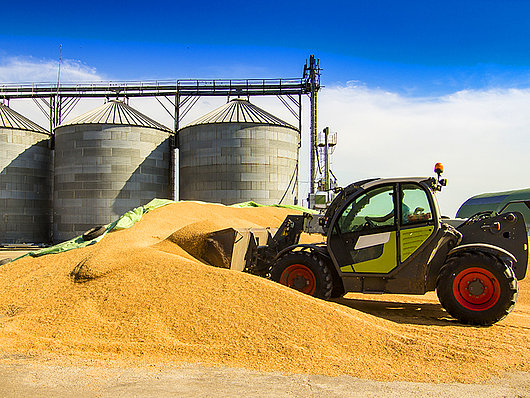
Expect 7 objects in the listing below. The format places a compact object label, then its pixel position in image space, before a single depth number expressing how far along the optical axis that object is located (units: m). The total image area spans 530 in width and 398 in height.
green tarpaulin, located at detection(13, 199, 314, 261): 12.12
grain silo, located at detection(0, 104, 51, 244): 28.44
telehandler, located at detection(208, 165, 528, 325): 7.18
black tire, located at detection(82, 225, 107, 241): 13.36
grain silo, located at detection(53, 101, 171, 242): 26.80
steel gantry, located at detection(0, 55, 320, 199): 31.62
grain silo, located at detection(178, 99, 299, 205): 27.05
